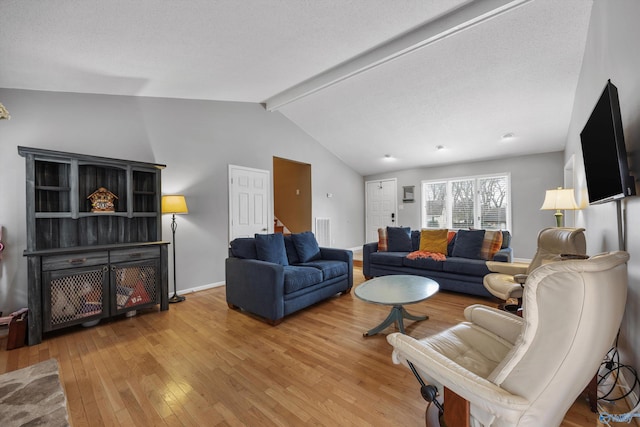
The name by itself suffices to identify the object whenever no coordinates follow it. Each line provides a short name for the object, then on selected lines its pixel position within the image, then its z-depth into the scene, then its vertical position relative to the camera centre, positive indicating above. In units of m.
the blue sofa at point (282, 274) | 2.83 -0.72
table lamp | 3.39 +0.11
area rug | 1.52 -1.15
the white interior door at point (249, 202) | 4.64 +0.19
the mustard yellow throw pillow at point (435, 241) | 4.25 -0.50
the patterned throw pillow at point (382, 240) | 4.77 -0.52
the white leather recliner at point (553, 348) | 0.82 -0.44
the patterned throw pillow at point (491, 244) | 3.74 -0.49
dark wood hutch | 2.52 -0.29
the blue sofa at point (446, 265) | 3.55 -0.81
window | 6.10 +0.16
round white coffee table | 2.31 -0.76
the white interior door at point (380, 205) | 7.56 +0.17
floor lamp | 3.56 +0.08
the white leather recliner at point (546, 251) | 2.25 -0.39
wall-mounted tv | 1.42 +0.33
